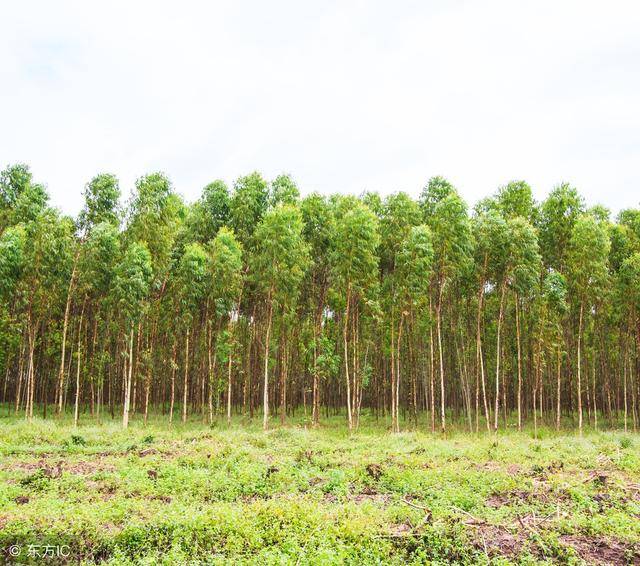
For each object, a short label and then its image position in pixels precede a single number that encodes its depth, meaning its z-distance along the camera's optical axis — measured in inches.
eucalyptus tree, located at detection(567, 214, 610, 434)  927.0
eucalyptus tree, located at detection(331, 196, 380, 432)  878.4
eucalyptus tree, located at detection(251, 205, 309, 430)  885.2
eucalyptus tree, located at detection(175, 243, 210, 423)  931.3
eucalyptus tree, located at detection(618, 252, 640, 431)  944.3
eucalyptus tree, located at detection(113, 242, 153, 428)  873.5
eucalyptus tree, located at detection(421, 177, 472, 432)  895.1
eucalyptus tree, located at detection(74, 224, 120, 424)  904.3
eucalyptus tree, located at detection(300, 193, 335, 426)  987.3
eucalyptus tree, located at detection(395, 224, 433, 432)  869.8
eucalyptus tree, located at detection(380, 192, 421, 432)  952.9
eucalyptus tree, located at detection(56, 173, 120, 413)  981.2
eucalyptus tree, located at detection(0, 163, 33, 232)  1240.0
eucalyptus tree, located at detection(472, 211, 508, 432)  914.1
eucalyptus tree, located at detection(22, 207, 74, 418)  890.7
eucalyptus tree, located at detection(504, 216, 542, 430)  909.2
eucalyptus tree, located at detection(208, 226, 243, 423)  935.7
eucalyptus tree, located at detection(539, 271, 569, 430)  969.5
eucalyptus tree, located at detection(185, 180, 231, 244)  1055.0
